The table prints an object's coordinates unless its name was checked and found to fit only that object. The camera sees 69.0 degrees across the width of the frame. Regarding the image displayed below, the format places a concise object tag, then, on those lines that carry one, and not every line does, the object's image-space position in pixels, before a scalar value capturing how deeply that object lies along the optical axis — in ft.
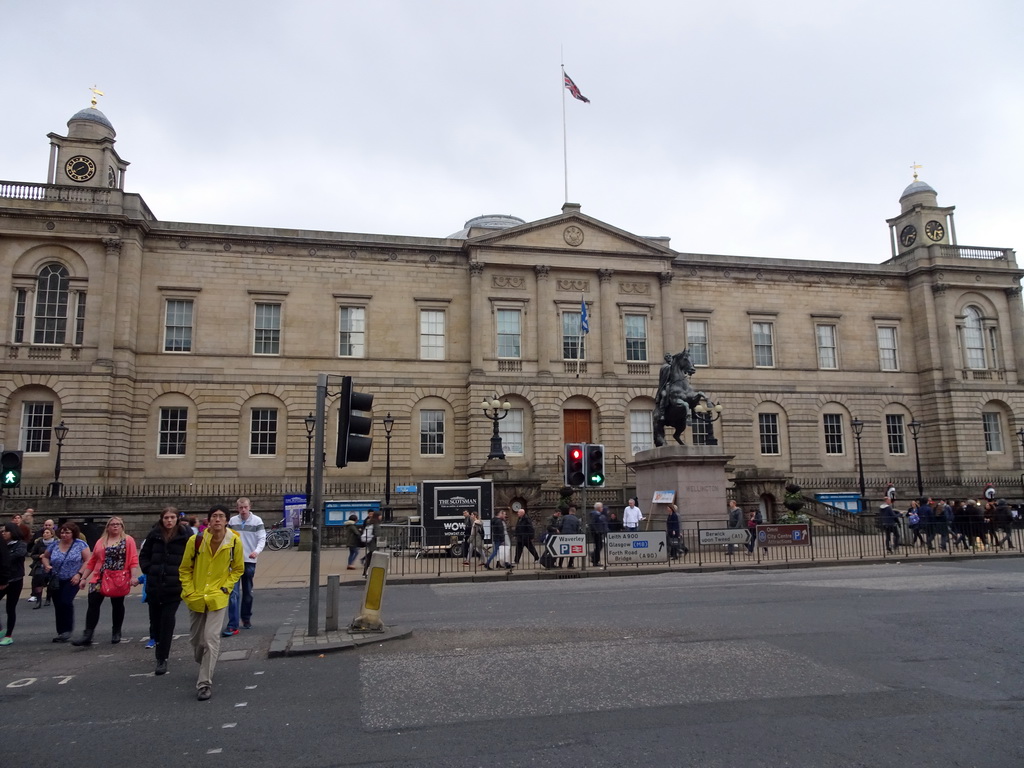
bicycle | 96.48
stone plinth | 78.28
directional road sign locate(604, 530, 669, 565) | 67.97
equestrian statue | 82.07
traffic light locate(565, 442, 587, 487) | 59.93
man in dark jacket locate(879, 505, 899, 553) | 77.60
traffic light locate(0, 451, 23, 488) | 47.19
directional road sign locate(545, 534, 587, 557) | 64.34
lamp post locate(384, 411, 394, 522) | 100.48
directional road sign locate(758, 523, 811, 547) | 74.49
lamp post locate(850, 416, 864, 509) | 121.17
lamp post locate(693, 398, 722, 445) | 84.09
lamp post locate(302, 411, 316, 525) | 96.53
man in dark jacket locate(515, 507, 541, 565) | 71.40
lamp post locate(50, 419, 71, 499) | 97.12
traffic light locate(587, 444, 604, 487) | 60.85
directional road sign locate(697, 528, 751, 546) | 71.41
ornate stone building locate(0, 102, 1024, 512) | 110.93
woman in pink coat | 31.60
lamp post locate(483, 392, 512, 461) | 98.43
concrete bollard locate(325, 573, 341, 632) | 34.06
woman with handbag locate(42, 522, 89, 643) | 34.86
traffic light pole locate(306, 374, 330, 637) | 33.19
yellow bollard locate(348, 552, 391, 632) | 33.71
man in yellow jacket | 24.53
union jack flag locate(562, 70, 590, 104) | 130.62
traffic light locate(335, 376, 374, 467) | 32.40
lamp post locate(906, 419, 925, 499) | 120.98
